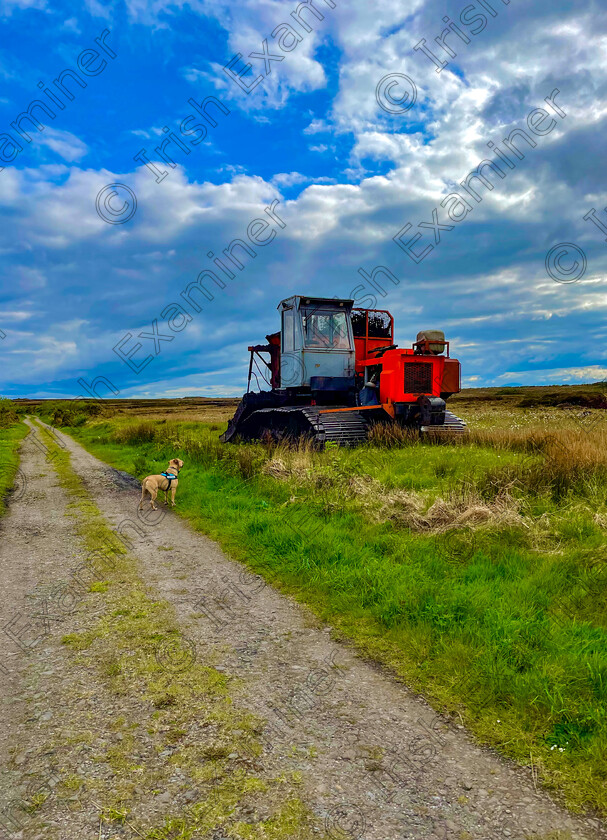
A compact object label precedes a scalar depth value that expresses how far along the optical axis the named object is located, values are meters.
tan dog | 10.12
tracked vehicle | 12.97
